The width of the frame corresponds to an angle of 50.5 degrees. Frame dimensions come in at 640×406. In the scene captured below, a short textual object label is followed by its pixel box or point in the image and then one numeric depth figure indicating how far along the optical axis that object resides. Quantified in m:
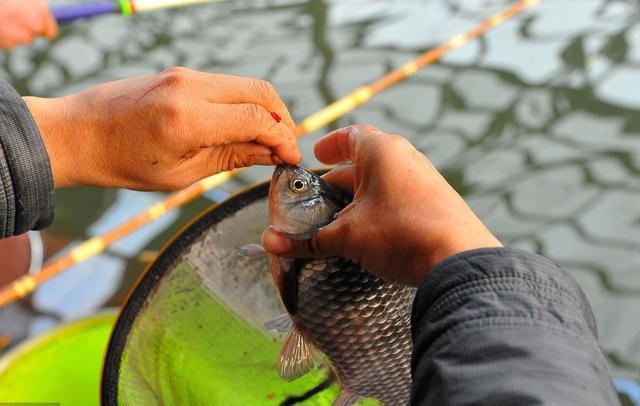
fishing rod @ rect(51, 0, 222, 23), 1.89
